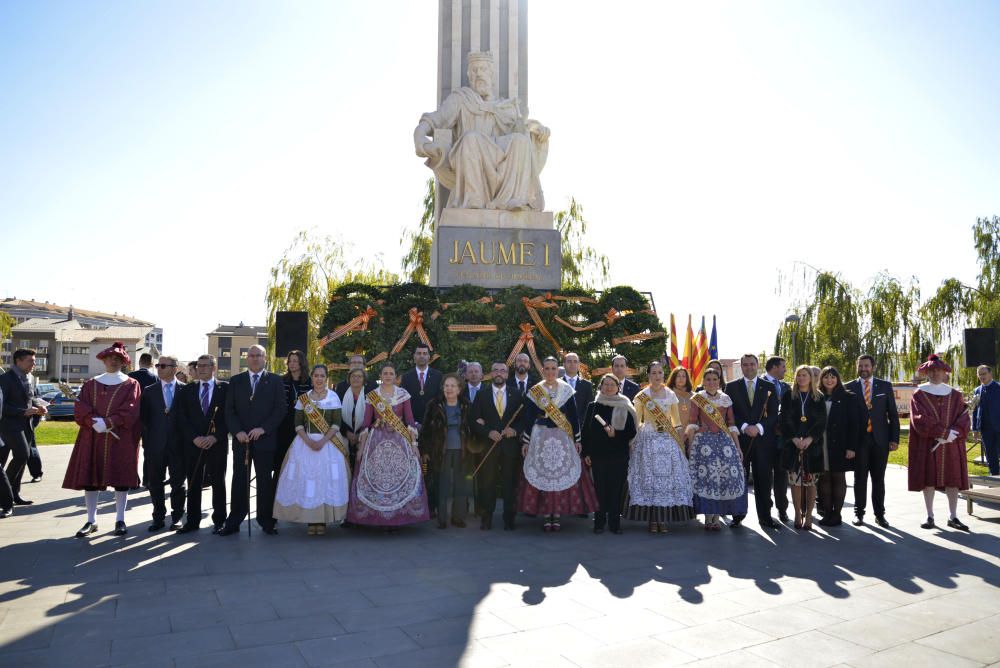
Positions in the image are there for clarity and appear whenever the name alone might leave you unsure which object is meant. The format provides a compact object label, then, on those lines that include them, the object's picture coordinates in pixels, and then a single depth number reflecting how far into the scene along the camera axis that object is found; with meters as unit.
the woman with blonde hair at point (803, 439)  7.08
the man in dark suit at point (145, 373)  8.52
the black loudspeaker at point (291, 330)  9.18
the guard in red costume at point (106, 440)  6.46
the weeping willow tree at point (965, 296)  18.95
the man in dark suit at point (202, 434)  6.83
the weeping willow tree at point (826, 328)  21.02
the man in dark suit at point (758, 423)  7.07
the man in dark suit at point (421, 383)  7.57
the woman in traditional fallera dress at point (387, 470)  6.55
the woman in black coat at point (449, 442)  7.12
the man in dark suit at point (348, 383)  7.24
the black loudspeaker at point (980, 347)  11.77
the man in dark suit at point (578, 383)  7.48
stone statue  11.05
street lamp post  20.25
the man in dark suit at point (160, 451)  6.88
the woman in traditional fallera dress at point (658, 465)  6.75
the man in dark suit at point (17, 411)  8.00
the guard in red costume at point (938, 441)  7.10
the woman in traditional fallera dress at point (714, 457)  6.82
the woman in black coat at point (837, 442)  7.18
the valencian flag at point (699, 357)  12.10
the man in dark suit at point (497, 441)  7.00
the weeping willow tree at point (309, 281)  21.45
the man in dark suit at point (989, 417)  10.18
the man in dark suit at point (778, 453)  7.34
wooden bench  7.20
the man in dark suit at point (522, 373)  7.64
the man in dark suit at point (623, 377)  7.61
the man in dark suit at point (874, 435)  7.38
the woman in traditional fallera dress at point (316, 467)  6.55
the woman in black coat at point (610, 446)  6.86
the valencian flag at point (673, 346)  12.49
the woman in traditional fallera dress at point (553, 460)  6.84
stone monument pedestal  10.17
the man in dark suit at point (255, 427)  6.69
